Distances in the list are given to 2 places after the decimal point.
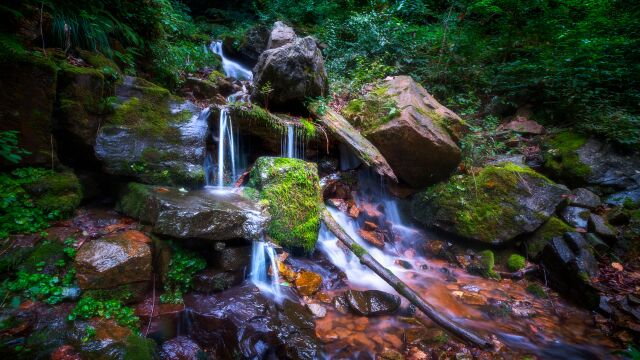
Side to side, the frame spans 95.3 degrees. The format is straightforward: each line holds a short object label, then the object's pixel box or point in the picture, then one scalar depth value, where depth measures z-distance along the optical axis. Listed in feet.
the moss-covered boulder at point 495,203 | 19.35
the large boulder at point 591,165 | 20.99
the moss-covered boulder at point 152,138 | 13.26
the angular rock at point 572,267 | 15.55
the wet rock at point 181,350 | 9.25
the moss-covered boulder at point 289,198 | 15.33
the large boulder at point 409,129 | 19.40
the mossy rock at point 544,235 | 18.80
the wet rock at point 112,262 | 9.49
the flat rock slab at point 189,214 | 11.18
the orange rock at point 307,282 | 14.03
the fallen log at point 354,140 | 18.90
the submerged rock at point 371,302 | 13.28
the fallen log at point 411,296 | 11.94
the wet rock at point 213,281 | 11.79
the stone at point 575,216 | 19.45
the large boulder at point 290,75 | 20.58
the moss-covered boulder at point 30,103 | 10.59
